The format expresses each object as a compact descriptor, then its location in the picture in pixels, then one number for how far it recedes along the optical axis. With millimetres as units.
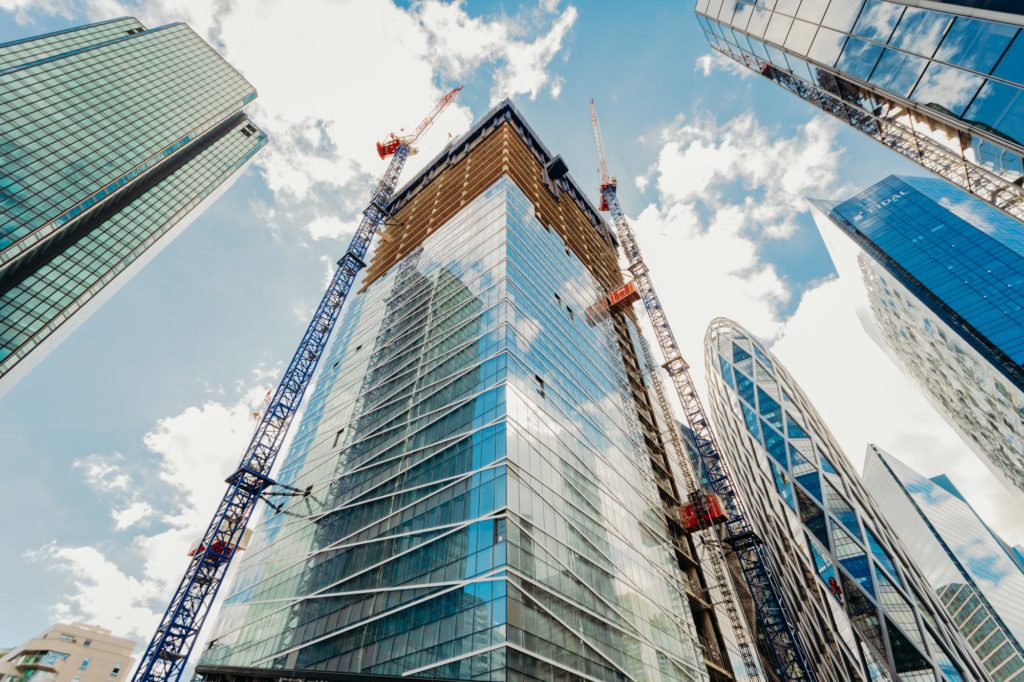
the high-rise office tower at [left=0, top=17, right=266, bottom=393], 69250
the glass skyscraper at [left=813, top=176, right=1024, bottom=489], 56719
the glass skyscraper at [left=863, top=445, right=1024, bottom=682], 95500
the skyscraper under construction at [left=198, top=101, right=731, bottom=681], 22641
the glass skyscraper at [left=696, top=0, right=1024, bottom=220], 12555
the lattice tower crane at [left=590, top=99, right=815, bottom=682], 39156
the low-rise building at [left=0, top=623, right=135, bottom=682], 63500
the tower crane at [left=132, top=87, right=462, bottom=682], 27625
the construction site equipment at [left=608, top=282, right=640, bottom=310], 62781
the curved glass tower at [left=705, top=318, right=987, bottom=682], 43000
